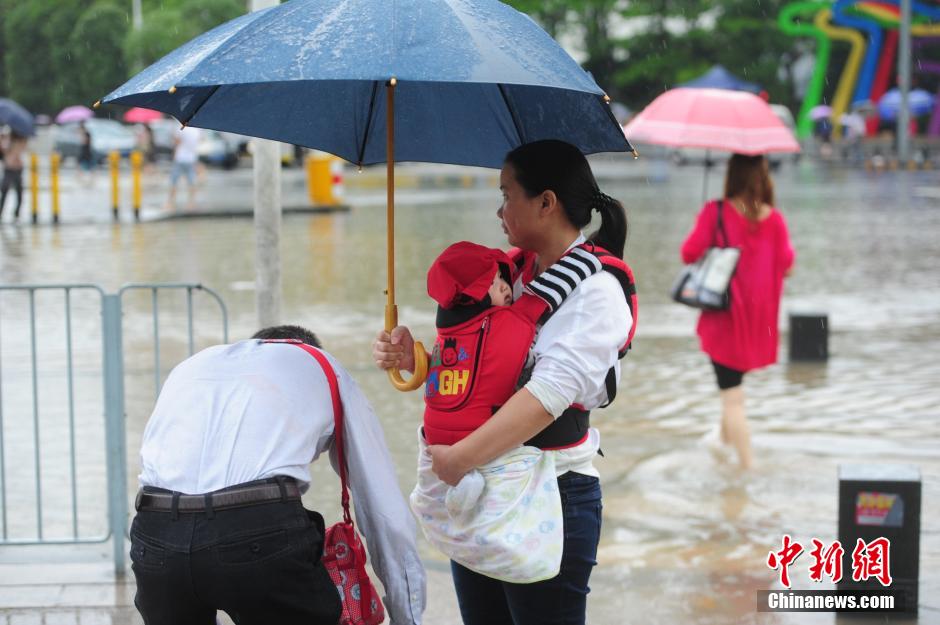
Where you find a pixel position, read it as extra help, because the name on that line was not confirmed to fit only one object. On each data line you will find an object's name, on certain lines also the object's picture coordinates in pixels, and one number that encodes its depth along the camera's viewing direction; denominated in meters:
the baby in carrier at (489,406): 2.79
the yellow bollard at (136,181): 21.63
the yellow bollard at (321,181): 23.44
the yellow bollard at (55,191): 20.91
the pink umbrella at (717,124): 6.60
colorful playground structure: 45.44
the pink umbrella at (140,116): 40.12
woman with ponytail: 2.77
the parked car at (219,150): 39.94
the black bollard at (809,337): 9.37
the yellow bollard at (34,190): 20.95
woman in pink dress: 6.47
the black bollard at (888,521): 4.61
